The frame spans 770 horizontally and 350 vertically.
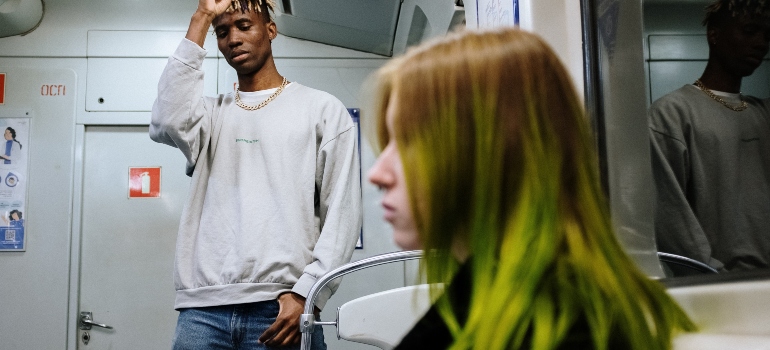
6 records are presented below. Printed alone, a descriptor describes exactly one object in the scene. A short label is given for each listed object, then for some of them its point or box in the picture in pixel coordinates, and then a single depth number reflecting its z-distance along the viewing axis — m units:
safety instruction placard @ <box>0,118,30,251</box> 3.28
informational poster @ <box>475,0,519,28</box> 1.34
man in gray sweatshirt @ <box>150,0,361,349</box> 1.51
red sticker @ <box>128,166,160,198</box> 3.37
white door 3.26
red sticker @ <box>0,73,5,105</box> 3.36
